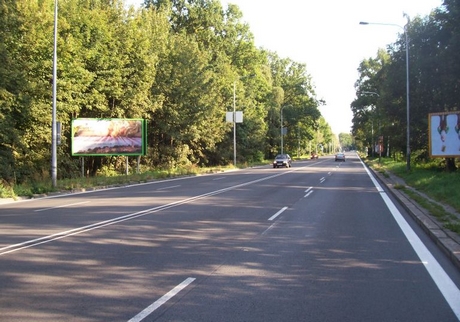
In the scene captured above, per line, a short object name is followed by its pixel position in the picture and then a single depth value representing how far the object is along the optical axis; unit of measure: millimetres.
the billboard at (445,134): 21328
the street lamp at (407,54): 25844
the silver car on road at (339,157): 78125
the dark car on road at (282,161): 51606
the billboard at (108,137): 31719
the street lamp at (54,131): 21922
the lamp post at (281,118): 80531
